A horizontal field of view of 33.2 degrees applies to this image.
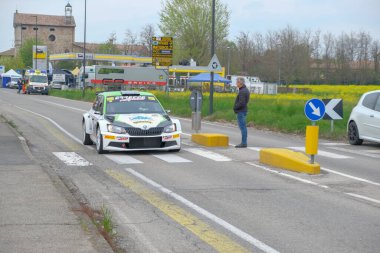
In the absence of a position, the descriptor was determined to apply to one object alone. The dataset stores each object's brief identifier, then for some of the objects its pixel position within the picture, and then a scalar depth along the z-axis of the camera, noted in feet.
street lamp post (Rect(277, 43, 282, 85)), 258.16
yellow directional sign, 120.47
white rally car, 47.42
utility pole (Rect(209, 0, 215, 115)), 98.73
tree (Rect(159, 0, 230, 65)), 239.30
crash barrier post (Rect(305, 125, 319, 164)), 40.04
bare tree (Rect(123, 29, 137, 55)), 389.05
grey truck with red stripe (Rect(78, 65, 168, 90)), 235.40
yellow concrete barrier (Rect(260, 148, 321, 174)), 39.63
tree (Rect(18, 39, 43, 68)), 418.10
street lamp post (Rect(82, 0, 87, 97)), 177.47
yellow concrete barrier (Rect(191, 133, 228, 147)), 54.95
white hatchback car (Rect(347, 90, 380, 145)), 56.34
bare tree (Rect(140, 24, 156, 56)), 358.43
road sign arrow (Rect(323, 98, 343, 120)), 65.46
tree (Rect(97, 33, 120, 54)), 387.14
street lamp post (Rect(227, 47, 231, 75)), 292.12
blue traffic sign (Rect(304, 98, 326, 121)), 41.06
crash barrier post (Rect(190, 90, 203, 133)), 63.16
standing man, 54.44
